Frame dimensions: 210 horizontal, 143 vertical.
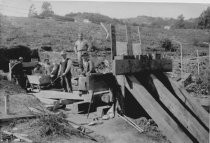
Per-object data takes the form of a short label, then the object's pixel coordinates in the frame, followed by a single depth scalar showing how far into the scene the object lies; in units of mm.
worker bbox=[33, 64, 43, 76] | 11134
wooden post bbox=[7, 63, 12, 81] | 10961
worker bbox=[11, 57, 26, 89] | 10703
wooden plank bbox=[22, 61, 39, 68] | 12669
